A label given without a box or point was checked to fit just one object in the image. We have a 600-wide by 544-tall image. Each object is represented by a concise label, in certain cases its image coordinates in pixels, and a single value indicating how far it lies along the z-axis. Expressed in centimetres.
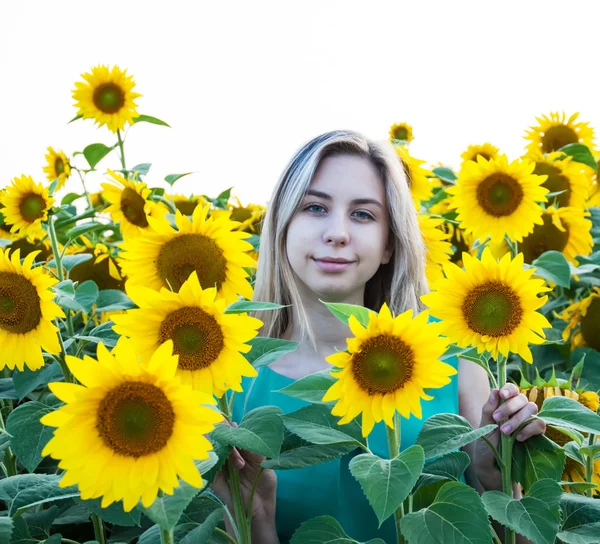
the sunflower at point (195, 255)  153
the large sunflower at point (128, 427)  106
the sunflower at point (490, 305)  143
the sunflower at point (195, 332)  124
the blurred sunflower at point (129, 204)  283
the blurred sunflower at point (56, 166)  367
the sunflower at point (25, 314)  160
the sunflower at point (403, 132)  426
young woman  200
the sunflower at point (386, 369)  124
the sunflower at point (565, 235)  312
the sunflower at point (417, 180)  322
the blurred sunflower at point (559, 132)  393
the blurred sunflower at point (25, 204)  263
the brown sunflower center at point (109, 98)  338
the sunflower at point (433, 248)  277
